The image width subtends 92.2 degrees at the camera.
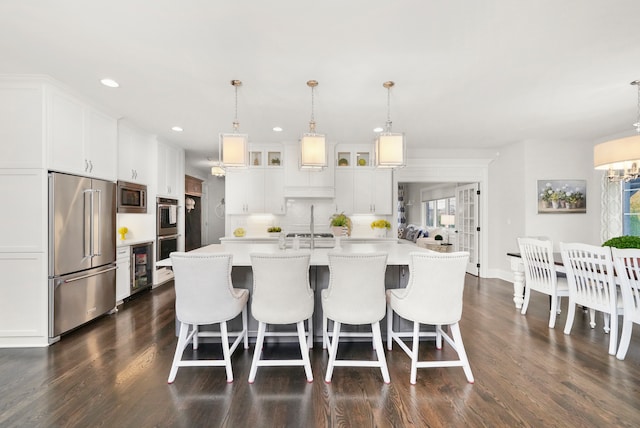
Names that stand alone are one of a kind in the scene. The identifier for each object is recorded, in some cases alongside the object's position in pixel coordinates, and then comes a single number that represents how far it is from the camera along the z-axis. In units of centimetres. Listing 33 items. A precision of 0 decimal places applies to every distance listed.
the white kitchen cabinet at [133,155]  425
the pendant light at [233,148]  298
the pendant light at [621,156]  297
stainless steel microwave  423
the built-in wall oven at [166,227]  510
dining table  405
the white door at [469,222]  627
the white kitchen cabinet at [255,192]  573
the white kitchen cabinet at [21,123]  287
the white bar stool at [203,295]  220
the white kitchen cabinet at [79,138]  300
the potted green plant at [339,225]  355
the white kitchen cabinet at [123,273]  413
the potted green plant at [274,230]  564
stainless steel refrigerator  295
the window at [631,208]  471
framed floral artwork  529
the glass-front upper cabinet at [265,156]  573
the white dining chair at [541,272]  338
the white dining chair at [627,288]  255
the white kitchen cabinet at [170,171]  521
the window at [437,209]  841
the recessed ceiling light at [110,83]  296
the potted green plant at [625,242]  285
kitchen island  288
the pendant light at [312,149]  300
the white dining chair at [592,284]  274
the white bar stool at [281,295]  220
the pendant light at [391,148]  299
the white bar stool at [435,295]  218
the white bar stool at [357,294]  221
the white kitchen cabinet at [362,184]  577
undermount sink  557
